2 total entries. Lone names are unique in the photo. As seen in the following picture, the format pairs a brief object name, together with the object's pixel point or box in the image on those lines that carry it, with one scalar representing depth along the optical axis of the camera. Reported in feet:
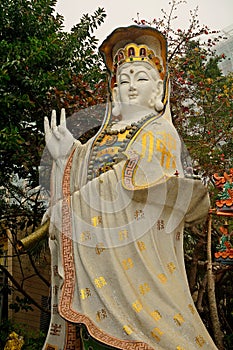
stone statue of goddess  14.01
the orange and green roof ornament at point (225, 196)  21.11
